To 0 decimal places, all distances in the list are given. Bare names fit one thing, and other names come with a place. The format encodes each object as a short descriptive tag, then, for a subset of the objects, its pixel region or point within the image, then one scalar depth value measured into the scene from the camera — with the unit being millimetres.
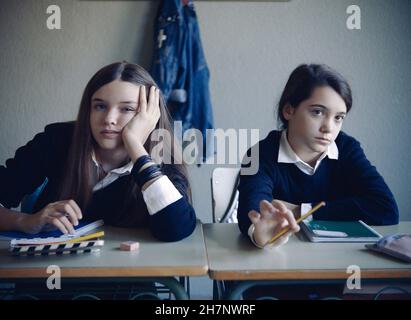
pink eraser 956
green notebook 1047
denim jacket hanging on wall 2035
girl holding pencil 1232
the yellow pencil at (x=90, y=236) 983
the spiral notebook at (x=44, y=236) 960
